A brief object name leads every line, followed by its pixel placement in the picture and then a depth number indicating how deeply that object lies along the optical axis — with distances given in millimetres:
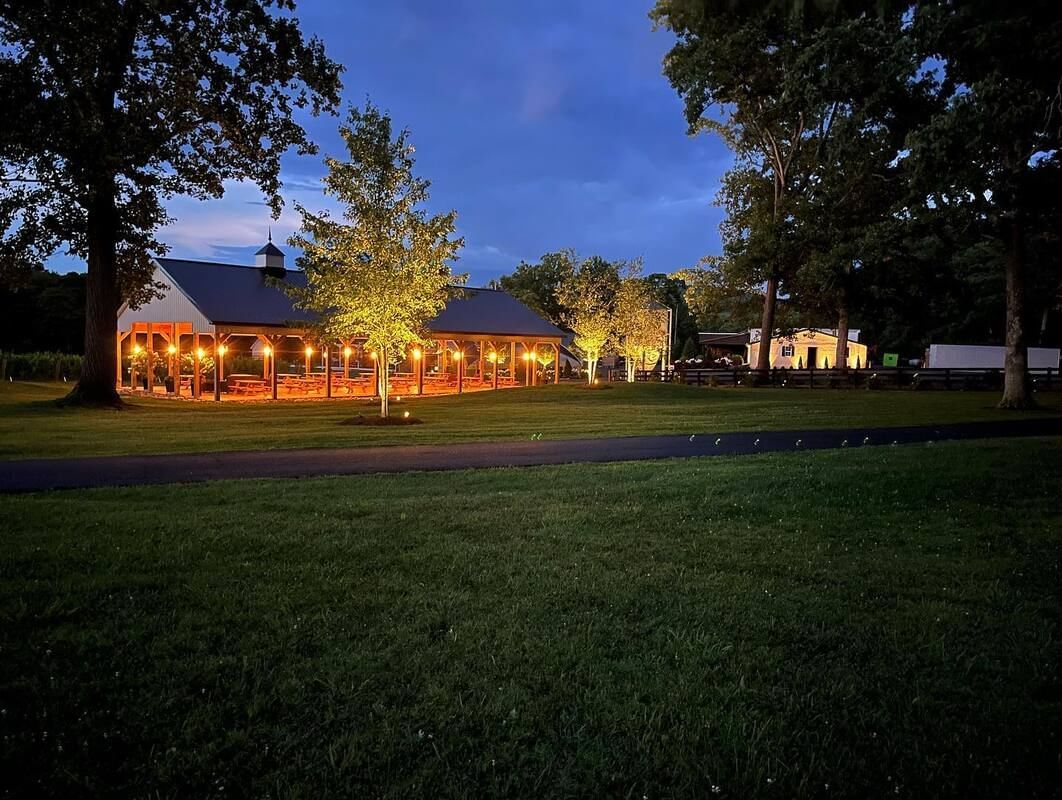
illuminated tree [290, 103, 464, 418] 18531
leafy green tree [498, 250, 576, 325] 66750
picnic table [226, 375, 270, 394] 30000
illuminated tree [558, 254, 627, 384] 37031
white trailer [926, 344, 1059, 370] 46906
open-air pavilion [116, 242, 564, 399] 28875
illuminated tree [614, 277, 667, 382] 40281
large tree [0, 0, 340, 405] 19406
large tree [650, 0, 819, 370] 22303
